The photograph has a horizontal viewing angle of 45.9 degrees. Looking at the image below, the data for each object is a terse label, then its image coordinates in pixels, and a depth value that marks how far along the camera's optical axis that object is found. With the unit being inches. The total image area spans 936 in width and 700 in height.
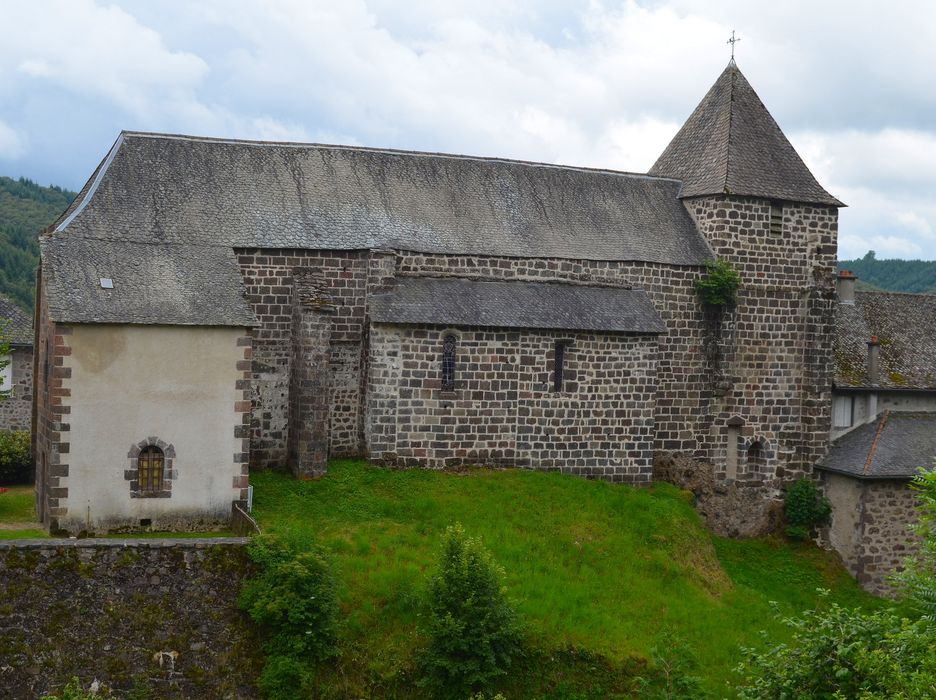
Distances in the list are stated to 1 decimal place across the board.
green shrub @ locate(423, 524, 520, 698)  815.1
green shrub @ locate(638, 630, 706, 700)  831.1
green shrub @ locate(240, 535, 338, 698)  797.9
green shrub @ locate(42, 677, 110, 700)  673.0
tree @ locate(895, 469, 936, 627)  633.6
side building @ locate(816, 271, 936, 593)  1284.4
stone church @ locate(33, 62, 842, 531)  957.8
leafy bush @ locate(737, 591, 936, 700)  571.8
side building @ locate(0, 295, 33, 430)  1761.8
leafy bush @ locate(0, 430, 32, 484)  1170.0
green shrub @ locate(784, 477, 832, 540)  1339.8
